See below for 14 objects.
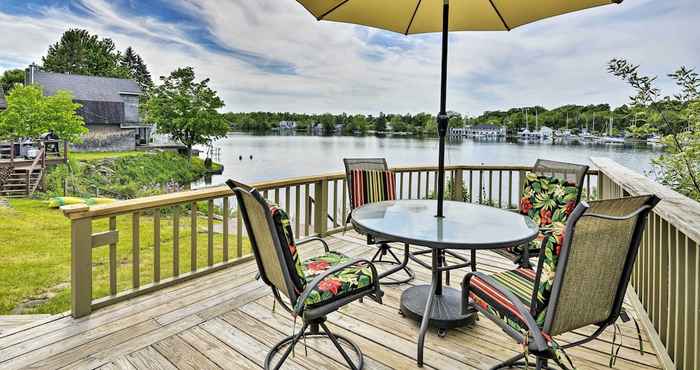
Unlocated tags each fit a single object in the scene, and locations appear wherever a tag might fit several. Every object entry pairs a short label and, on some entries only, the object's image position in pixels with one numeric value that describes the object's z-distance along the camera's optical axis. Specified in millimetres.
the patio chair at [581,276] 1454
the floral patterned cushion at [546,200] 2986
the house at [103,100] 28312
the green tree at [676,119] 4449
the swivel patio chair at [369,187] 3727
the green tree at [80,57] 42875
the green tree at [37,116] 19828
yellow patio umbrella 2709
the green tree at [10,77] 35969
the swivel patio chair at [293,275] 1831
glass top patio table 2178
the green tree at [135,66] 51375
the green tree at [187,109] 28719
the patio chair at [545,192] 2867
